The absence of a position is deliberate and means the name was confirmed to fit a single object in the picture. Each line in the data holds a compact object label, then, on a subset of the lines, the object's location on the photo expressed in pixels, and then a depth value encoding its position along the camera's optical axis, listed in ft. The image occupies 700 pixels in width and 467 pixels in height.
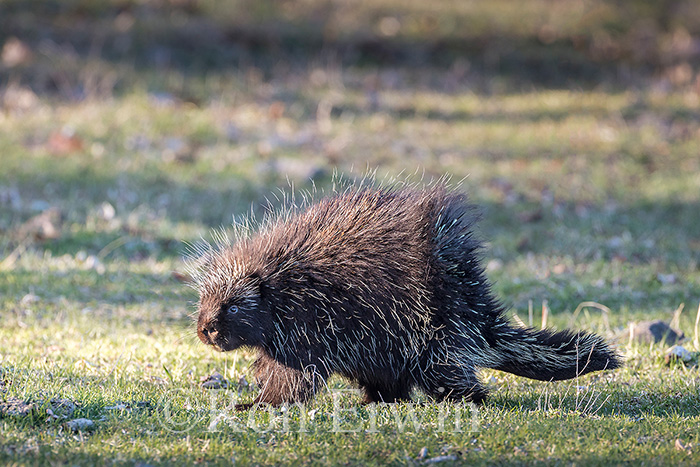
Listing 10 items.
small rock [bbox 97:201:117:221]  71.61
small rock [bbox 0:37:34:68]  109.91
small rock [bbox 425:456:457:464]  27.68
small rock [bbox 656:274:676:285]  61.05
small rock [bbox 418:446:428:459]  28.09
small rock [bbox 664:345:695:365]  42.65
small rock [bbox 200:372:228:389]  38.27
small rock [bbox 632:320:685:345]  46.42
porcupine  34.50
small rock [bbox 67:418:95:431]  29.19
